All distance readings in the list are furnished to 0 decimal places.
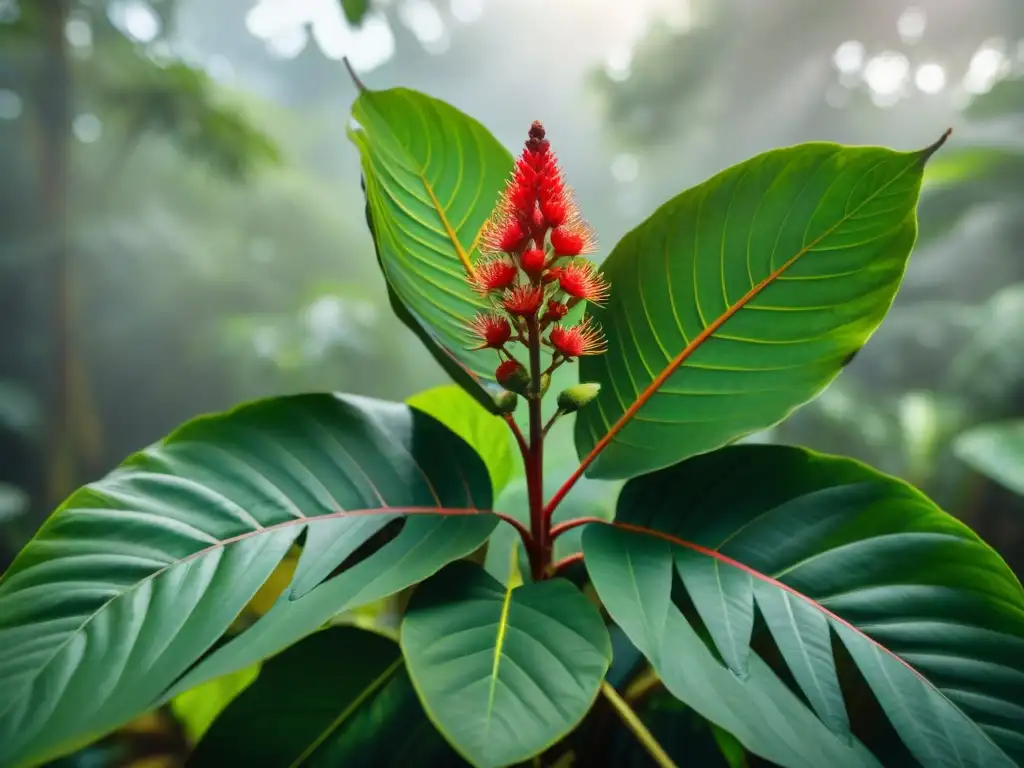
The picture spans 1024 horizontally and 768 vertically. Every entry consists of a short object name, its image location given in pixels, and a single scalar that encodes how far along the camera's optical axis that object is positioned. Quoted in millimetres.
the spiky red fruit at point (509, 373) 424
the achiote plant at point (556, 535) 357
